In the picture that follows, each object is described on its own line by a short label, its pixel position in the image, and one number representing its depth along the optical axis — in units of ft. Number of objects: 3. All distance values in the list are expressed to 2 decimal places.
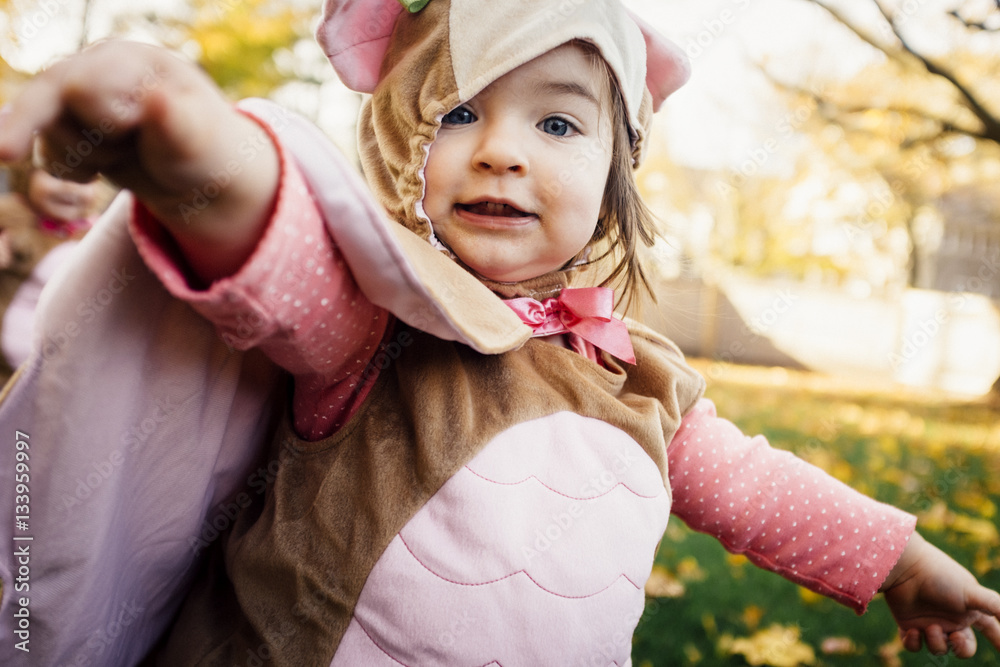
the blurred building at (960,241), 64.03
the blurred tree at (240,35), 30.96
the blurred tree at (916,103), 22.35
